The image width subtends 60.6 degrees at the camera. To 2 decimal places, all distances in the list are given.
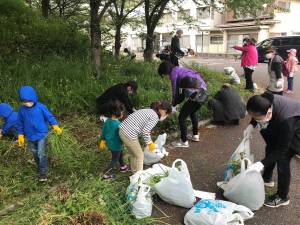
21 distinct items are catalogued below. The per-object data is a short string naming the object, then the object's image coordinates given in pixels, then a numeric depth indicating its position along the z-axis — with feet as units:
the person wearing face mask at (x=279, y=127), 8.17
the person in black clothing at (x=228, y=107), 17.23
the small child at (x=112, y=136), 10.59
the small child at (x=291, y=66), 24.82
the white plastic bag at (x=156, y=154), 12.29
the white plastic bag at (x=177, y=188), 9.06
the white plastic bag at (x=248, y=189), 8.96
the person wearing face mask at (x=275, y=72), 18.96
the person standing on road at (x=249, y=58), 23.99
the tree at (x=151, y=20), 31.71
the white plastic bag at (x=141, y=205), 8.72
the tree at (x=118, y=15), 32.44
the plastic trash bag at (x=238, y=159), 10.23
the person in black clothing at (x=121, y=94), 14.81
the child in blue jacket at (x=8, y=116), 12.06
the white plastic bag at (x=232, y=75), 26.13
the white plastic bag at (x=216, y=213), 7.98
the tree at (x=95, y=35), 20.23
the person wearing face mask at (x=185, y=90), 13.15
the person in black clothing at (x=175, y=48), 28.01
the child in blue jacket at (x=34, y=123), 9.95
